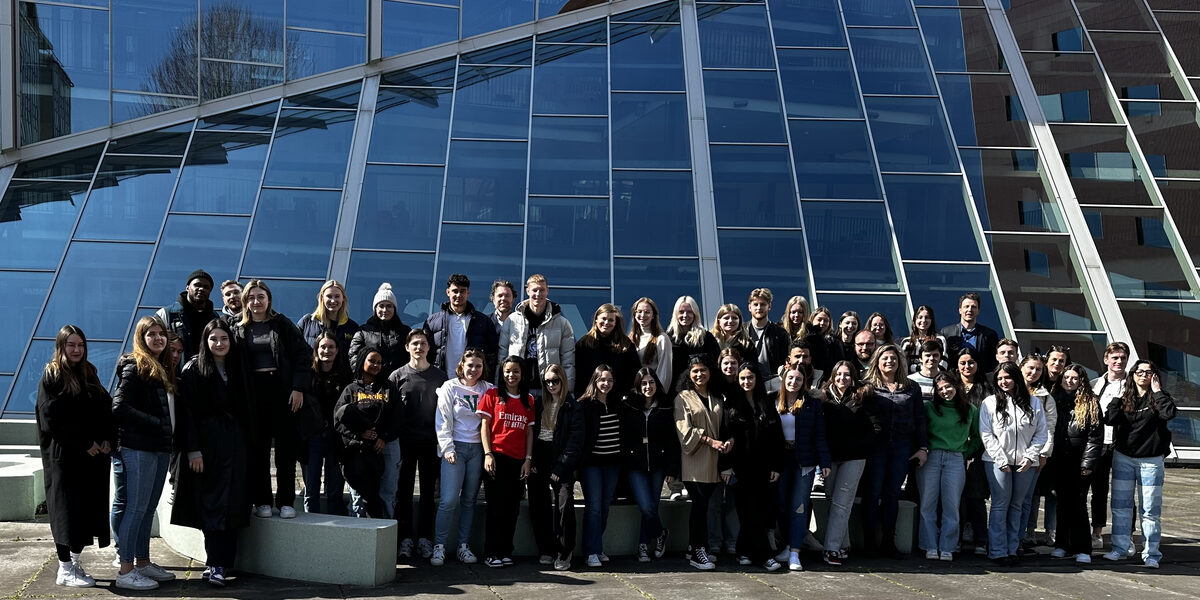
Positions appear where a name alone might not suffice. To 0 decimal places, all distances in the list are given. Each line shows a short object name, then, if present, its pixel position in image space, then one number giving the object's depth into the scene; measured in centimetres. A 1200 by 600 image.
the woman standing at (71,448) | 667
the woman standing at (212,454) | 692
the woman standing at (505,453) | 778
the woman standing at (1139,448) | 836
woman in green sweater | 845
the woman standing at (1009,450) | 836
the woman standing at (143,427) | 677
